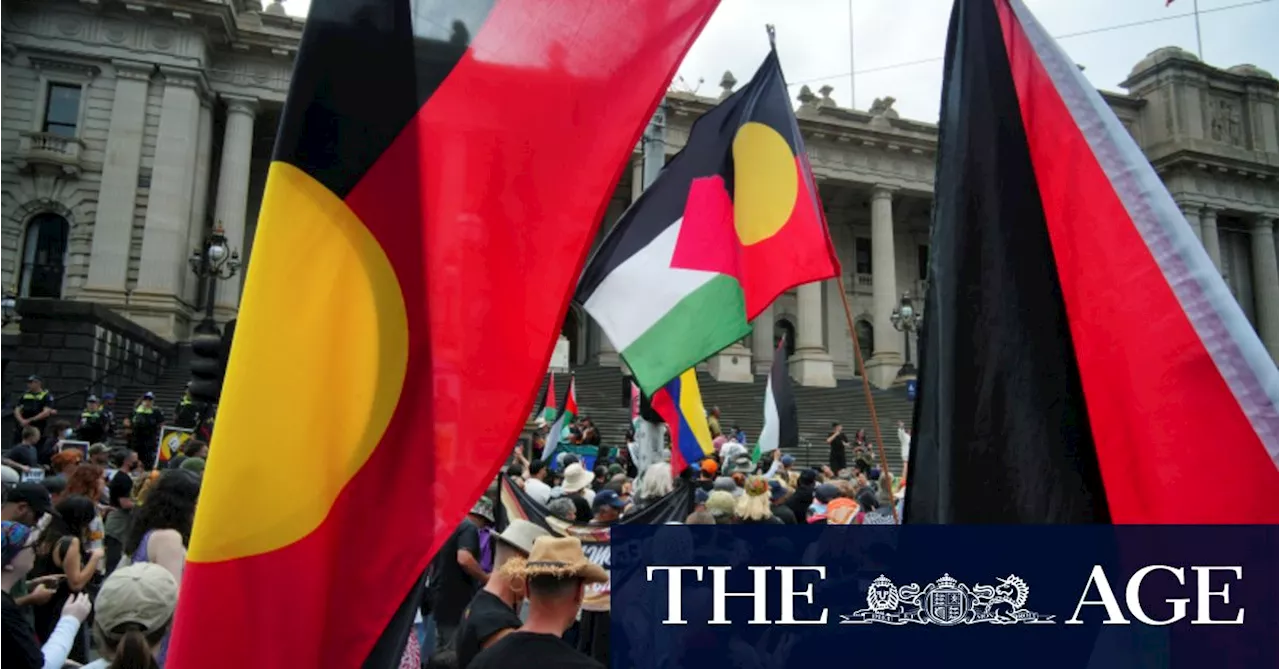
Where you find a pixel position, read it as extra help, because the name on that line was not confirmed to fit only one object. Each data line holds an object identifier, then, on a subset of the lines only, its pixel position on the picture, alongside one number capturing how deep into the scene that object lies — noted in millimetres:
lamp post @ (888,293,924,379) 23781
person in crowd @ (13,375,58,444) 12969
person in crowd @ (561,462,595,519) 7936
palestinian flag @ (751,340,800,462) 11859
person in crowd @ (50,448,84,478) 7238
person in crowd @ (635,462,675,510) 7164
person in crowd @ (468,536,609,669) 2178
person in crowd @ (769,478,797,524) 7133
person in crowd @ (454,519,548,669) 3084
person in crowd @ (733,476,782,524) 6020
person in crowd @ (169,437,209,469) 7797
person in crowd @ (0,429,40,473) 8461
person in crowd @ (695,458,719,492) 10453
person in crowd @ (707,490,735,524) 5820
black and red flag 2350
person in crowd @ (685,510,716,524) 5456
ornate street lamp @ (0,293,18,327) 23125
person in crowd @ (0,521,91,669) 3156
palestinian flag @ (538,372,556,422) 17312
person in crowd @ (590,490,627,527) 6312
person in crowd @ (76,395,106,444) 13086
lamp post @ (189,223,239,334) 15930
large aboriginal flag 1908
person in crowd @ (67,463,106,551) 5445
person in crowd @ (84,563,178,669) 2566
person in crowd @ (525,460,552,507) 7799
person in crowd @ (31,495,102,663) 4457
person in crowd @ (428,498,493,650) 5680
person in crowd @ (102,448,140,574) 5541
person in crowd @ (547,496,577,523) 6504
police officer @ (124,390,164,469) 13797
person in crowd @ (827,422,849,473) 17922
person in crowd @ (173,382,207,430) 13812
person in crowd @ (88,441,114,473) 7523
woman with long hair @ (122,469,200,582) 4121
